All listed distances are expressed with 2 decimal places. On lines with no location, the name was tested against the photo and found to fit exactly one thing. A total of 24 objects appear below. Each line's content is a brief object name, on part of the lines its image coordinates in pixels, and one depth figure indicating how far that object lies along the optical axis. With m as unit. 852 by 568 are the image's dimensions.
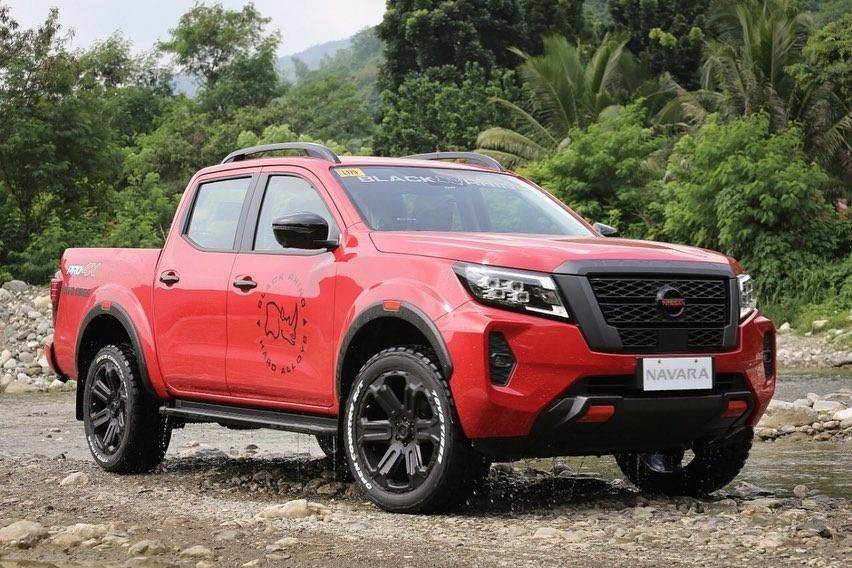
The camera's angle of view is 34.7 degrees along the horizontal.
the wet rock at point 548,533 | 5.84
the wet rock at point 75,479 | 8.12
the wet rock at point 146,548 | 5.65
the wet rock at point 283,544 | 5.66
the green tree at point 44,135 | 32.38
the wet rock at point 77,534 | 5.93
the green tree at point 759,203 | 26.86
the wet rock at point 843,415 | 12.15
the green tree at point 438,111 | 45.09
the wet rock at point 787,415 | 12.13
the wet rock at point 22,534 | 5.96
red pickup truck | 6.06
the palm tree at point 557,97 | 38.81
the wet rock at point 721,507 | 6.65
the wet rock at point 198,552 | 5.55
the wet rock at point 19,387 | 20.58
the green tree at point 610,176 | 32.31
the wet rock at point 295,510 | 6.47
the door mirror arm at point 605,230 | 7.79
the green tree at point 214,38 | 61.66
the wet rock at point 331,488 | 7.61
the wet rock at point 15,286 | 29.00
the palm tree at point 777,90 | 32.91
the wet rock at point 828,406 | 13.42
